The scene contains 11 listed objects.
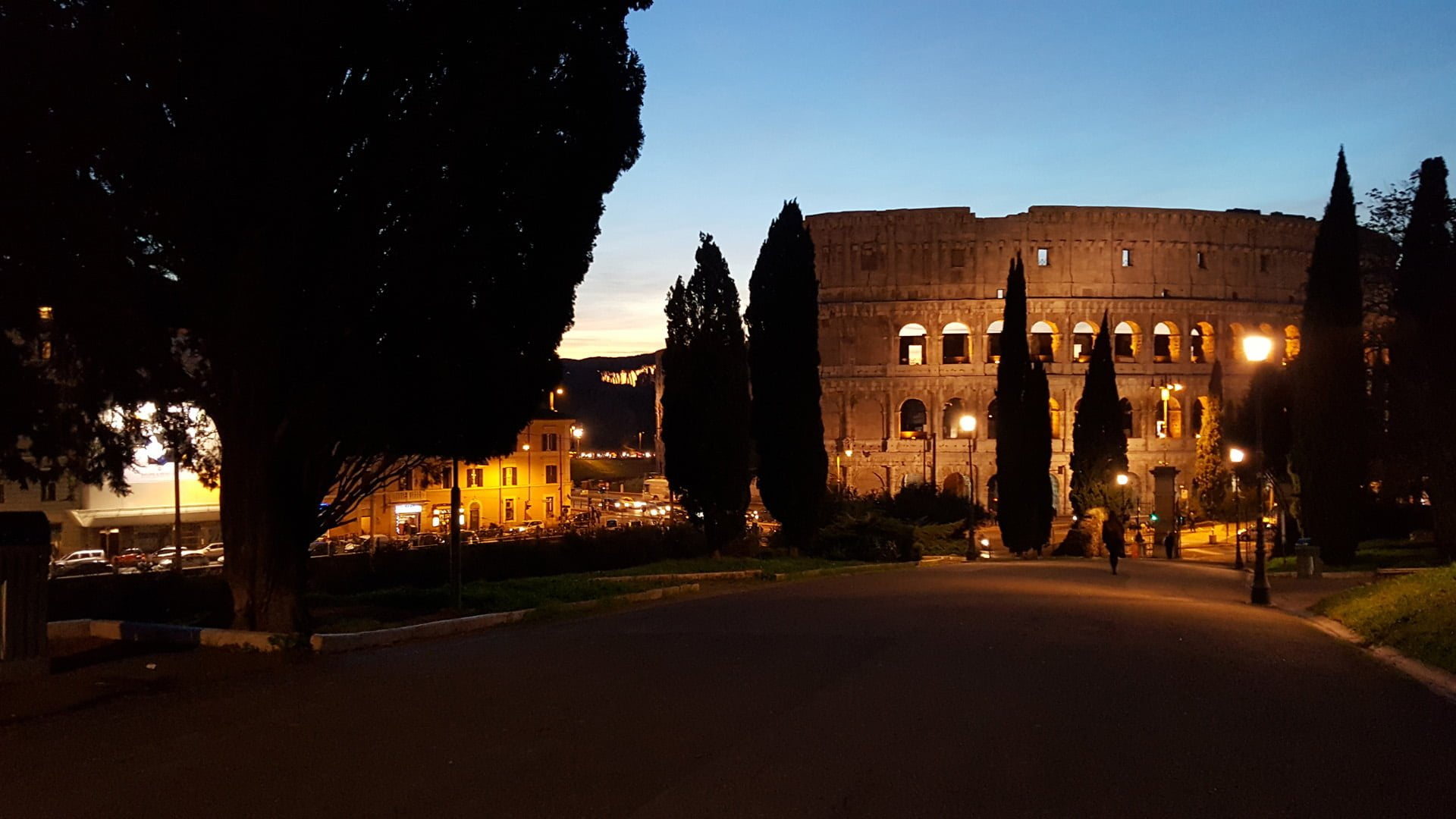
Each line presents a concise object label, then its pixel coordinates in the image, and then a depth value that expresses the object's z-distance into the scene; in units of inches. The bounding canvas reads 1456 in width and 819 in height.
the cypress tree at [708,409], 1177.4
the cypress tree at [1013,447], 1962.4
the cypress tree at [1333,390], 1299.2
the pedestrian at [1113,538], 1217.4
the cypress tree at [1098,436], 2292.1
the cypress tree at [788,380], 1346.0
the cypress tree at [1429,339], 1227.2
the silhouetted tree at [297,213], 474.3
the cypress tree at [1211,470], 2491.4
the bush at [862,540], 1363.2
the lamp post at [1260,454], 873.5
